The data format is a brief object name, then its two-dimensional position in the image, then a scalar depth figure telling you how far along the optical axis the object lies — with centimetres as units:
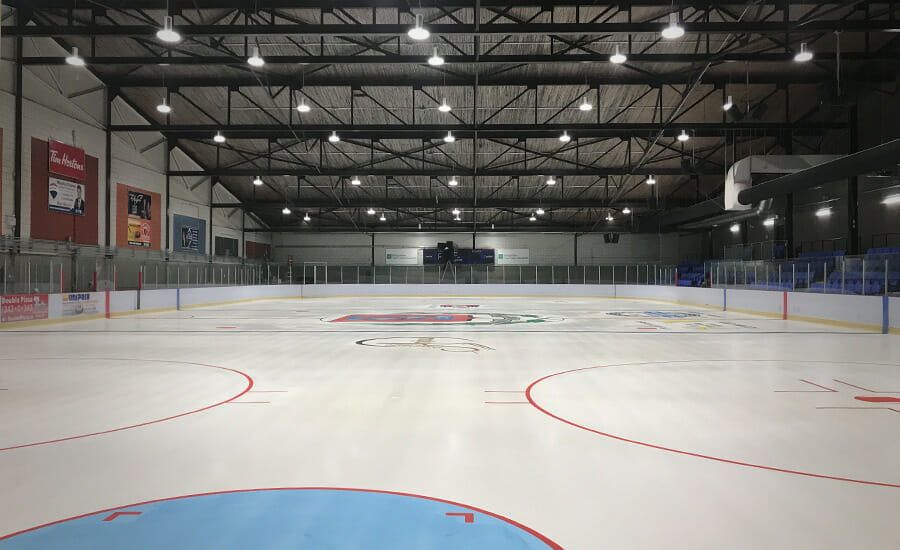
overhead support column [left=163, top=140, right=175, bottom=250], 2880
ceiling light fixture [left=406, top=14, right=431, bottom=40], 1073
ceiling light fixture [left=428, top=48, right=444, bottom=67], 1282
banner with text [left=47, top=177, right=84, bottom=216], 2061
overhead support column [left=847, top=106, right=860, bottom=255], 2250
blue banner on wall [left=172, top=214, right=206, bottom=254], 3034
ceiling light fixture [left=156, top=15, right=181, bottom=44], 1077
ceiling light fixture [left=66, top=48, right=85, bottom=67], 1353
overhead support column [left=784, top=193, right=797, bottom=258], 2502
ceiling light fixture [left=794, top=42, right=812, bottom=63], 1320
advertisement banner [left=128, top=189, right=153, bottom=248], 2602
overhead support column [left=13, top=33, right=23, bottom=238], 1861
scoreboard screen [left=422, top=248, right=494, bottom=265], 4322
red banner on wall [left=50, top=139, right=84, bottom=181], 2057
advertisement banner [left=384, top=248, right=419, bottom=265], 4500
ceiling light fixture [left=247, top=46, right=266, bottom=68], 1298
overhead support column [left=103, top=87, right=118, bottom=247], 2355
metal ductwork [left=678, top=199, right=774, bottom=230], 2475
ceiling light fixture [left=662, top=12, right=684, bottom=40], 1067
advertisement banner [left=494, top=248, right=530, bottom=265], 4419
